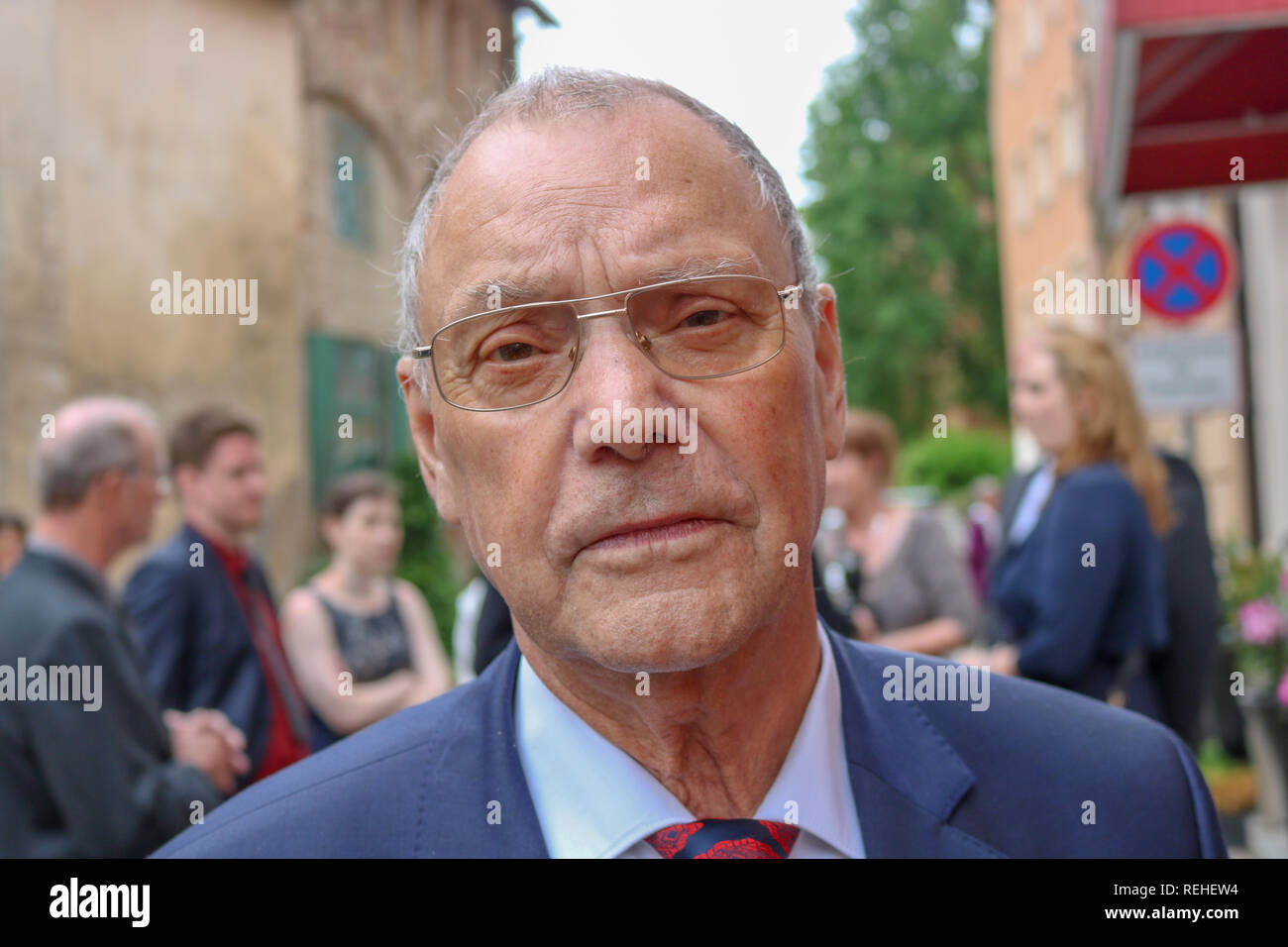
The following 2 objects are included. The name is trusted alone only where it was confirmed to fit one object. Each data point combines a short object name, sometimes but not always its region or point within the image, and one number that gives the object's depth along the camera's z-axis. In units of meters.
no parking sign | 7.17
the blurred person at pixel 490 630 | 2.12
